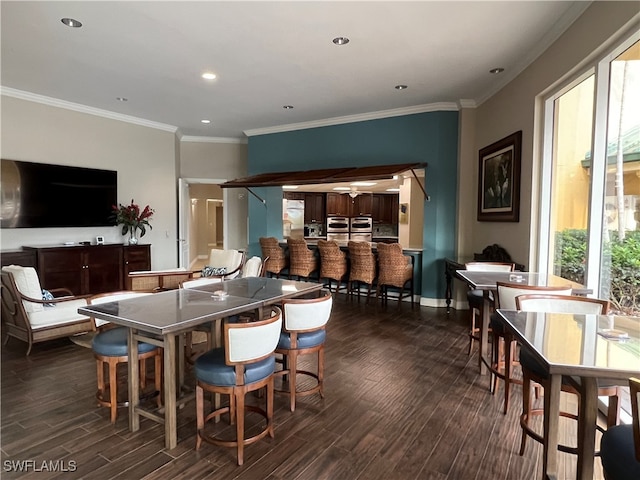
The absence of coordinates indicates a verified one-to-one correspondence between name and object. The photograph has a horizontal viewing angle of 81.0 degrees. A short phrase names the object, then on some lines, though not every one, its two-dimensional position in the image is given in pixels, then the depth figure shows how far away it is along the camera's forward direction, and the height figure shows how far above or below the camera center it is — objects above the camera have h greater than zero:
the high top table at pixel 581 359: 1.37 -0.52
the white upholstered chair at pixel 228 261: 5.78 -0.63
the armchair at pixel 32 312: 3.69 -0.96
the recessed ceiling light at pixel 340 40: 3.67 +1.81
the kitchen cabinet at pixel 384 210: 10.71 +0.39
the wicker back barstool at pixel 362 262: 5.89 -0.62
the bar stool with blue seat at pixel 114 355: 2.53 -0.91
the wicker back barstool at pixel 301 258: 6.51 -0.62
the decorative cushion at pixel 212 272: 5.64 -0.76
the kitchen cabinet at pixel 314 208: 10.33 +0.42
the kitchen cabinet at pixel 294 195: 10.04 +0.74
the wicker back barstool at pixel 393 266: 5.68 -0.66
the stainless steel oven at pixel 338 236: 10.55 -0.36
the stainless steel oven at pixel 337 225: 10.52 -0.05
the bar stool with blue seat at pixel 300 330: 2.66 -0.78
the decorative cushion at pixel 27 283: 3.68 -0.63
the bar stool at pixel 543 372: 1.91 -0.76
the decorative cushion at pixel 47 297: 3.95 -0.82
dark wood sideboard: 5.08 -0.65
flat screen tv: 5.15 +0.37
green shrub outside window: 2.78 -0.34
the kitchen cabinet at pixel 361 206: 10.66 +0.50
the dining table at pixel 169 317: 2.24 -0.59
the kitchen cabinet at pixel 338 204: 10.50 +0.54
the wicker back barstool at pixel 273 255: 6.82 -0.59
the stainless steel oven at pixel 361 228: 10.62 -0.13
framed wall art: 4.46 +0.58
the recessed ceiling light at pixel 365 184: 8.52 +0.93
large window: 2.84 +0.41
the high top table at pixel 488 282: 3.12 -0.49
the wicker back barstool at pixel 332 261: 6.21 -0.63
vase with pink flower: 6.26 +0.03
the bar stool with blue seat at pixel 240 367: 2.08 -0.86
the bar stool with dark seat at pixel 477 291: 3.72 -0.67
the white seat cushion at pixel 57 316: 3.79 -0.99
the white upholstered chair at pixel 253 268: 5.11 -0.62
